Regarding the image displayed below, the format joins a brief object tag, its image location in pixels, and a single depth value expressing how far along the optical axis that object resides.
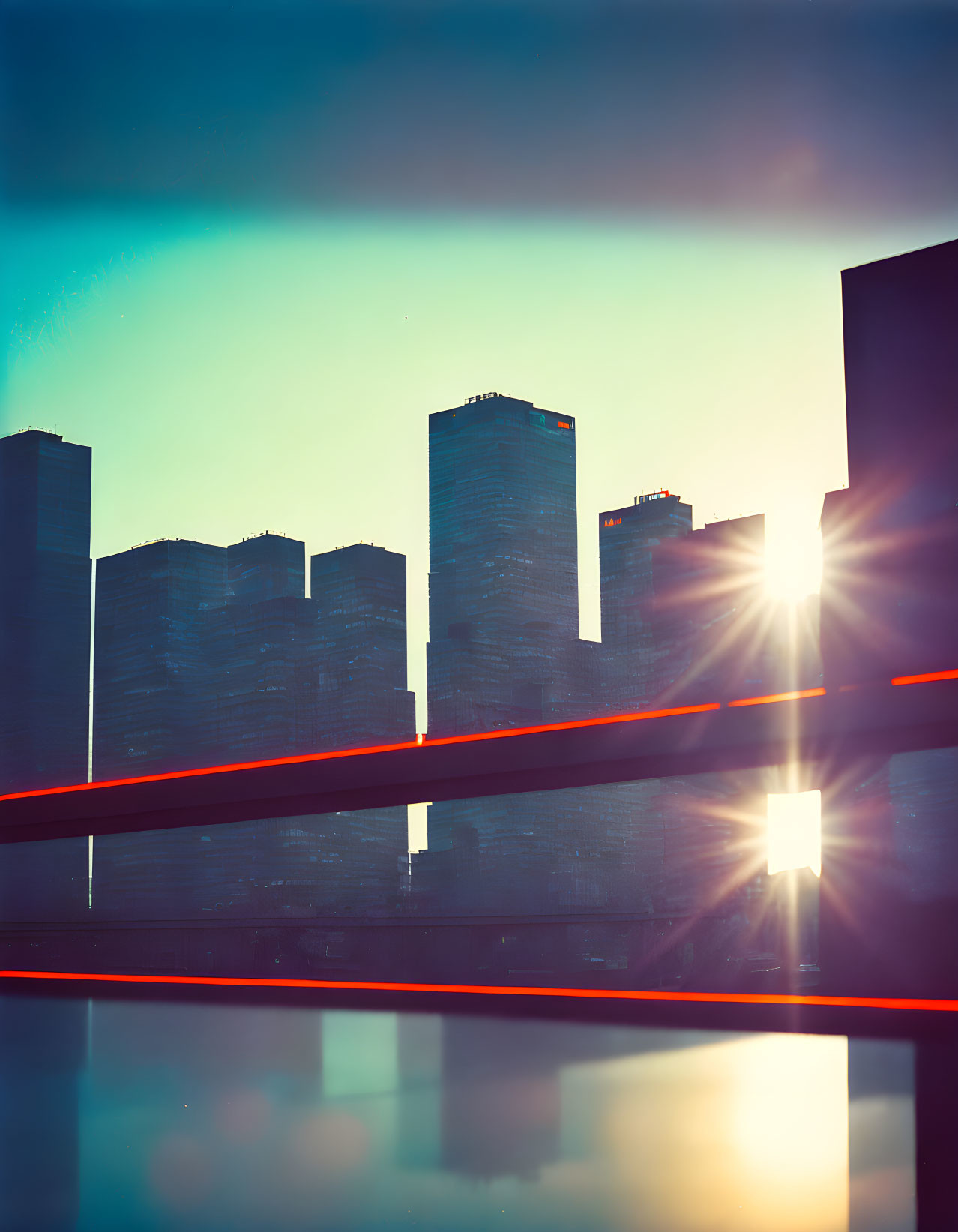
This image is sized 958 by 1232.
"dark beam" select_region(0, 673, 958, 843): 8.84
